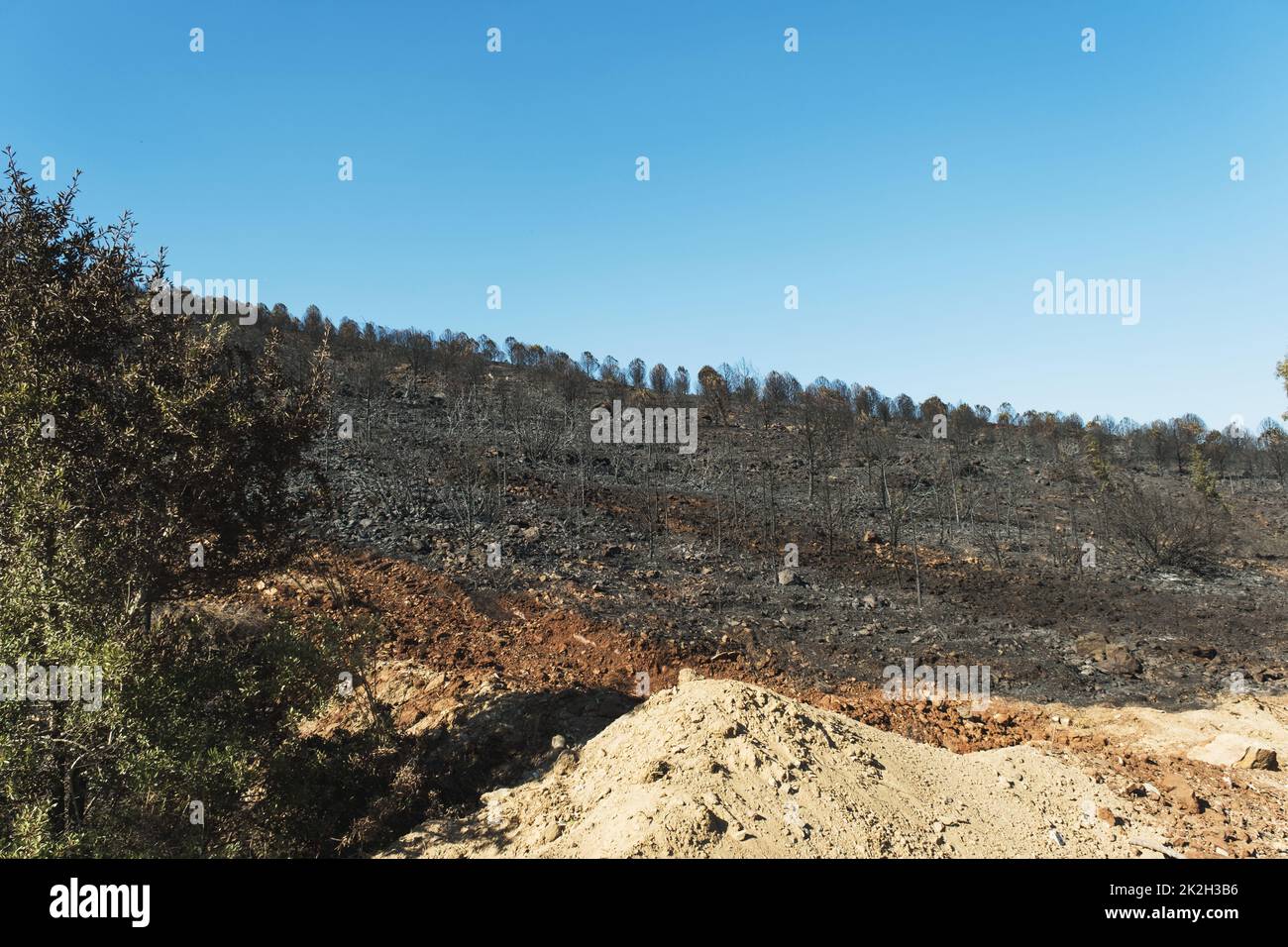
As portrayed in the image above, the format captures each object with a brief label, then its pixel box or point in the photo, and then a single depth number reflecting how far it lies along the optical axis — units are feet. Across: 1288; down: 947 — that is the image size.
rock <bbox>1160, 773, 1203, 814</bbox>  25.53
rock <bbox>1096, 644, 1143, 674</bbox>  42.52
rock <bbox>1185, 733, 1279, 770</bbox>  29.53
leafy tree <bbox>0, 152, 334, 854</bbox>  20.48
